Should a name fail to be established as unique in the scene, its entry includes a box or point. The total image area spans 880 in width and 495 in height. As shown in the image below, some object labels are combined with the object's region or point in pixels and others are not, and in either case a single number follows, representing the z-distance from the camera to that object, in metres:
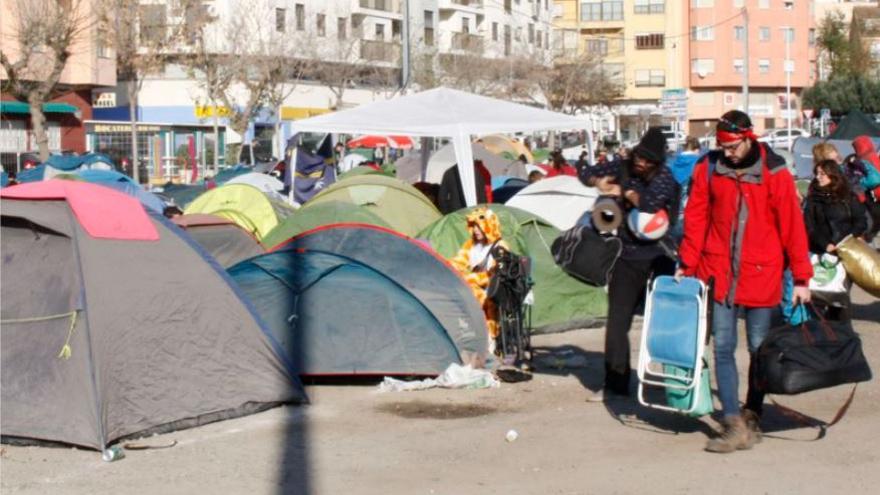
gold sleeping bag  11.06
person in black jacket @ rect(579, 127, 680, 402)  8.48
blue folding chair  7.50
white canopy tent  17.97
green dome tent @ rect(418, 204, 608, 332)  12.95
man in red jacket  7.35
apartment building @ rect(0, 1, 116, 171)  37.50
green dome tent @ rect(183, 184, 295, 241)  16.38
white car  56.73
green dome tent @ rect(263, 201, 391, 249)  12.17
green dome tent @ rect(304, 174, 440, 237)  15.45
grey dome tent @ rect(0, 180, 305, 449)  8.16
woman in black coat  10.86
